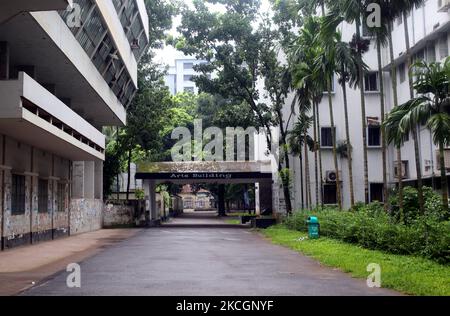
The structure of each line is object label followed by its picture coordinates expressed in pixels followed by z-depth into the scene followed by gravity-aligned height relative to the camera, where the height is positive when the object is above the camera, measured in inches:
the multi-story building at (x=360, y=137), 1163.9 +147.8
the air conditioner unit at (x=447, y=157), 886.4 +65.1
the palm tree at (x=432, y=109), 553.0 +93.5
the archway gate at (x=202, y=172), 1376.7 +80.1
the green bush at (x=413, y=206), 577.1 -10.1
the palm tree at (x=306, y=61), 981.5 +258.5
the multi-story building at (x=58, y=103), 615.2 +143.9
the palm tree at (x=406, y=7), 640.5 +232.9
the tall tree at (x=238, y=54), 1270.9 +349.8
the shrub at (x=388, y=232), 481.7 -35.5
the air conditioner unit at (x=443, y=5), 871.9 +306.4
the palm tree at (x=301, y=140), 1154.2 +136.7
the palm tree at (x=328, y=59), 806.2 +217.3
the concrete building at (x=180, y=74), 4404.5 +1048.3
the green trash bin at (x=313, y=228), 809.2 -39.6
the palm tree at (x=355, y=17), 687.1 +236.5
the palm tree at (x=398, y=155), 685.8 +55.5
